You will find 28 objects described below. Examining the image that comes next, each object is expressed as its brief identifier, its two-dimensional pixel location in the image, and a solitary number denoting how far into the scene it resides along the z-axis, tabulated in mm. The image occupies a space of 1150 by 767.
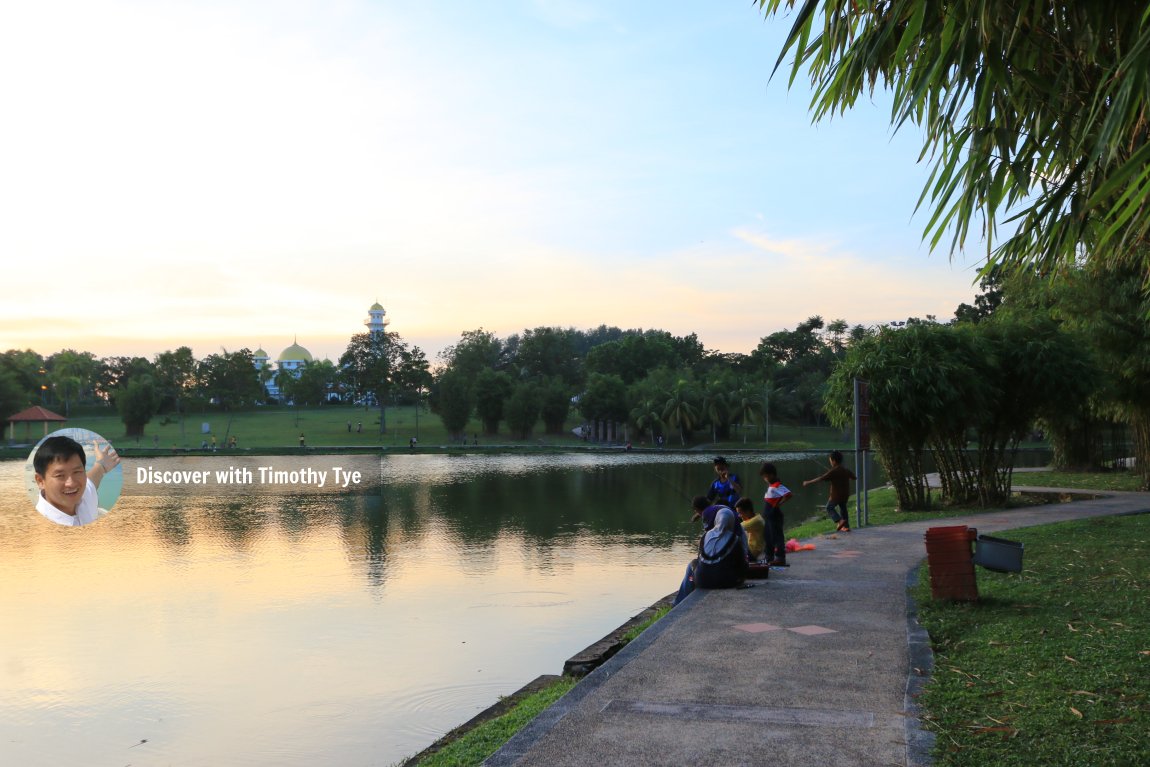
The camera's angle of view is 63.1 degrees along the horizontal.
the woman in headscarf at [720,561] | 10016
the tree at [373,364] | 89500
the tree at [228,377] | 92625
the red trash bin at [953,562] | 9000
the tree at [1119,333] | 21766
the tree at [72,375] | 97625
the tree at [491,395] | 83812
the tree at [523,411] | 82625
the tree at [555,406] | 85312
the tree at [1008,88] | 5395
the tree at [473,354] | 103812
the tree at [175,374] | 87312
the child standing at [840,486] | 15953
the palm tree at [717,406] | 75125
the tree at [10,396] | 73312
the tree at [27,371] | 87938
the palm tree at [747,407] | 75962
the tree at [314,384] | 110250
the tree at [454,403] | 82438
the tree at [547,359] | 110062
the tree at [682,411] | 74938
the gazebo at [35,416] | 70688
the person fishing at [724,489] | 12211
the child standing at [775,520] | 12023
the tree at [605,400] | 80375
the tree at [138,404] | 78062
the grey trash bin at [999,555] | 8781
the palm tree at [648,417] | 75500
